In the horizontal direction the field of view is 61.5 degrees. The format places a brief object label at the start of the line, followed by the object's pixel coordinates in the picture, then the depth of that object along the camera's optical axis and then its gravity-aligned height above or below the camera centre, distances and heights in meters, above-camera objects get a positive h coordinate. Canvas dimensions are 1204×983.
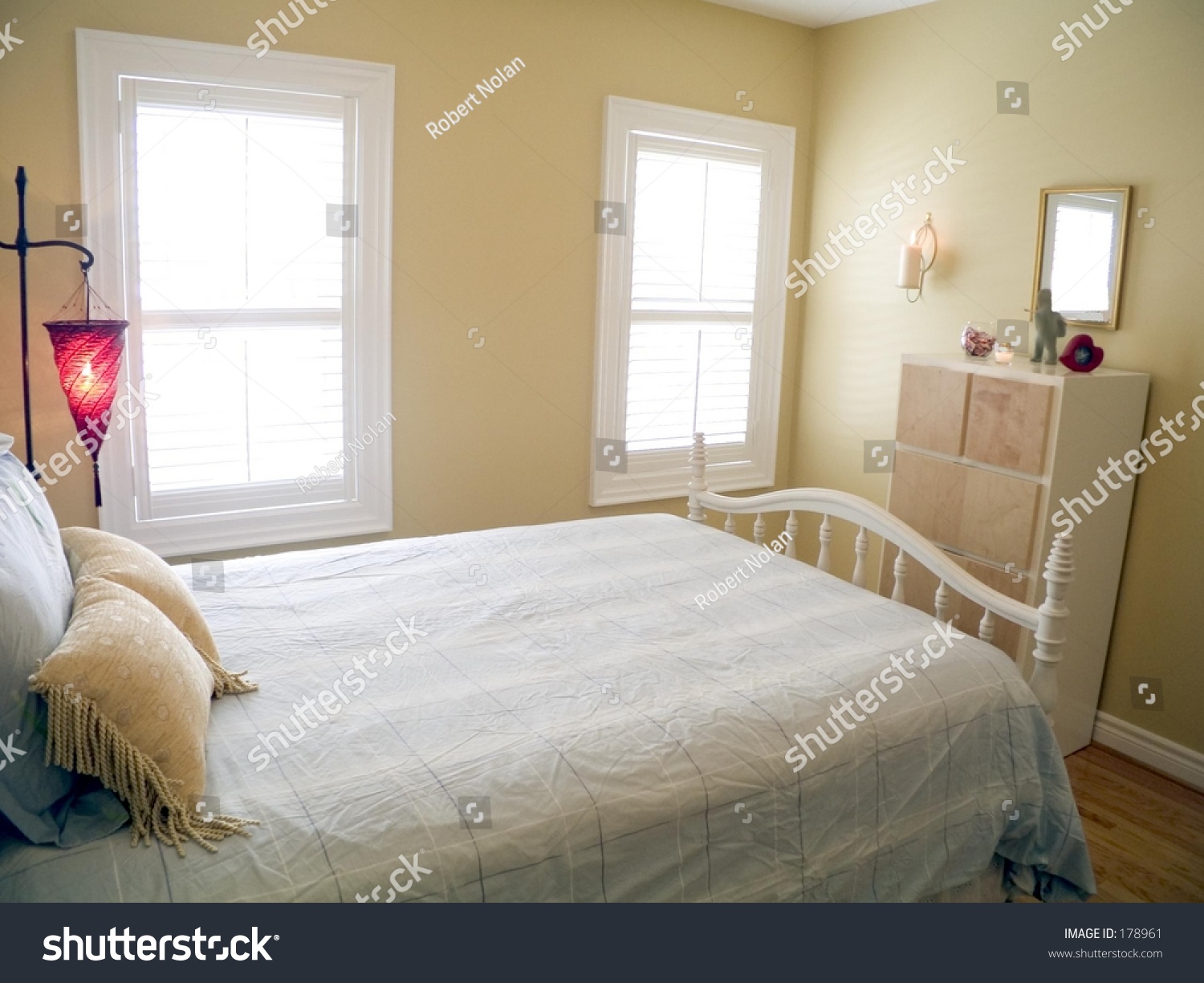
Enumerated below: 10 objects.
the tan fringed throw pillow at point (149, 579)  1.93 -0.52
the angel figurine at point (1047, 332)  3.34 +0.03
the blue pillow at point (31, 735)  1.42 -0.61
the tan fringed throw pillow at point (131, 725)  1.48 -0.63
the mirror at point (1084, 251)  3.35 +0.31
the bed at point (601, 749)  1.55 -0.75
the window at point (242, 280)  3.14 +0.10
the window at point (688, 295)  4.14 +0.14
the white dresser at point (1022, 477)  3.16 -0.45
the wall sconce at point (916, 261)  4.06 +0.30
